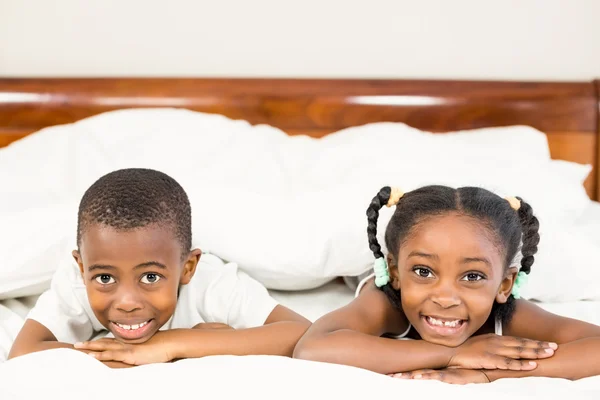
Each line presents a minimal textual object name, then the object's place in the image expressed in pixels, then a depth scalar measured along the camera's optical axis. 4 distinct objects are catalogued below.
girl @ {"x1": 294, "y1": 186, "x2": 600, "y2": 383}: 1.20
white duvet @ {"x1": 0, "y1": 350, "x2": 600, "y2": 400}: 1.01
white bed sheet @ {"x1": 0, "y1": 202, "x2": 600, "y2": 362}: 1.43
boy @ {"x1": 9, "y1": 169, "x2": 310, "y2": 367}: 1.21
